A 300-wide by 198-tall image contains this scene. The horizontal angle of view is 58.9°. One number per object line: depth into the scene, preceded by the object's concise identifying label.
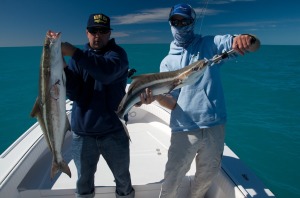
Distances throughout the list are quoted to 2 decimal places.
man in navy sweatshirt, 2.43
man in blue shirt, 2.64
